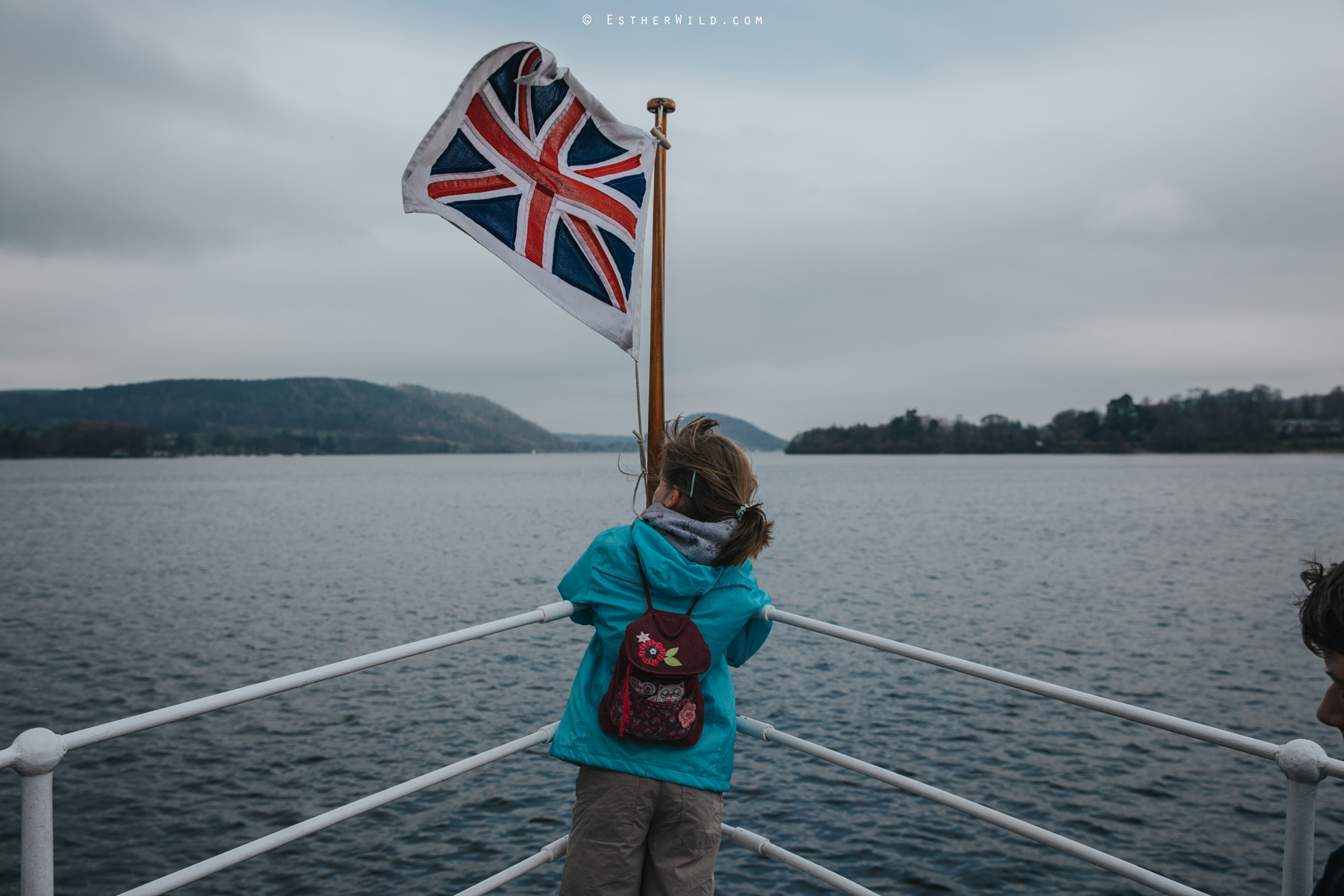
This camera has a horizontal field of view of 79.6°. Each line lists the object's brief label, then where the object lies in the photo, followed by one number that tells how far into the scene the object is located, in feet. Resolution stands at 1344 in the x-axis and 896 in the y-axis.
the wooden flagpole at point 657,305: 11.02
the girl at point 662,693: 7.82
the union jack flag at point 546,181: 12.00
